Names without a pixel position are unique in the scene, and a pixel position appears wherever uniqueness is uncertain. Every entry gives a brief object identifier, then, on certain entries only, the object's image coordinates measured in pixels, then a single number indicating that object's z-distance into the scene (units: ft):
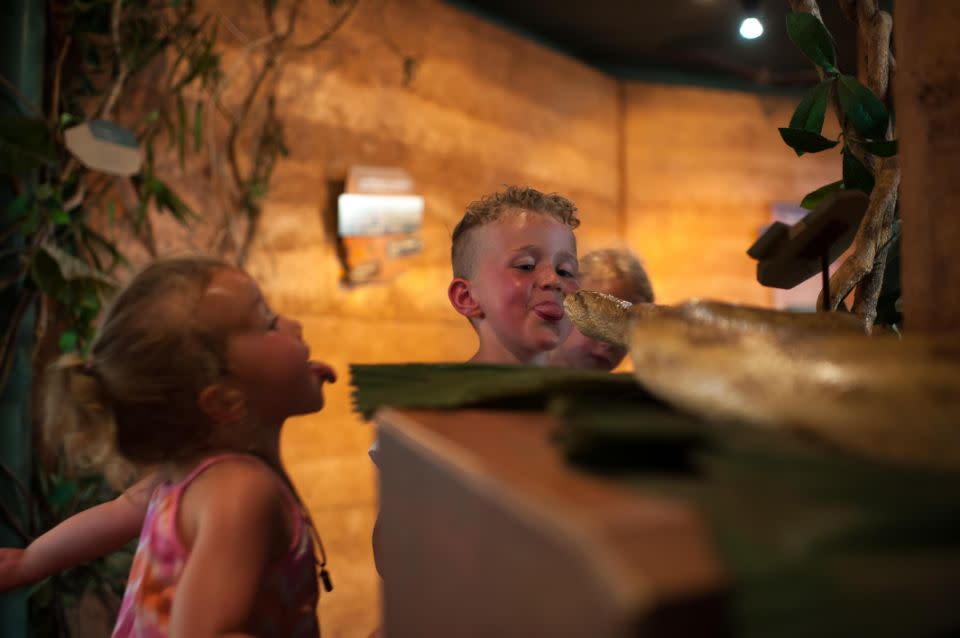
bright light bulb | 8.57
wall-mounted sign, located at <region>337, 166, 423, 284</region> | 9.57
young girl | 2.90
